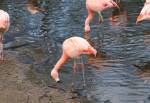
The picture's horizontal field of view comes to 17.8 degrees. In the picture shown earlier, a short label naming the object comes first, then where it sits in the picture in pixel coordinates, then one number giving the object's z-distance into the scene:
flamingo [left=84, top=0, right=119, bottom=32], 12.61
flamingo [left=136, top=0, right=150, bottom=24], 10.91
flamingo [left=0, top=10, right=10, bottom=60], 10.60
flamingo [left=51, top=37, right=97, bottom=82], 9.06
